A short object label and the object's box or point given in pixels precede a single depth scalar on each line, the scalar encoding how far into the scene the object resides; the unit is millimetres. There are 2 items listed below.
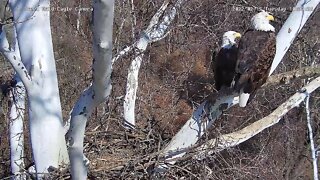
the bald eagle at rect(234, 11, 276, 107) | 4281
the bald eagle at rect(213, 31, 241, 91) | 4555
